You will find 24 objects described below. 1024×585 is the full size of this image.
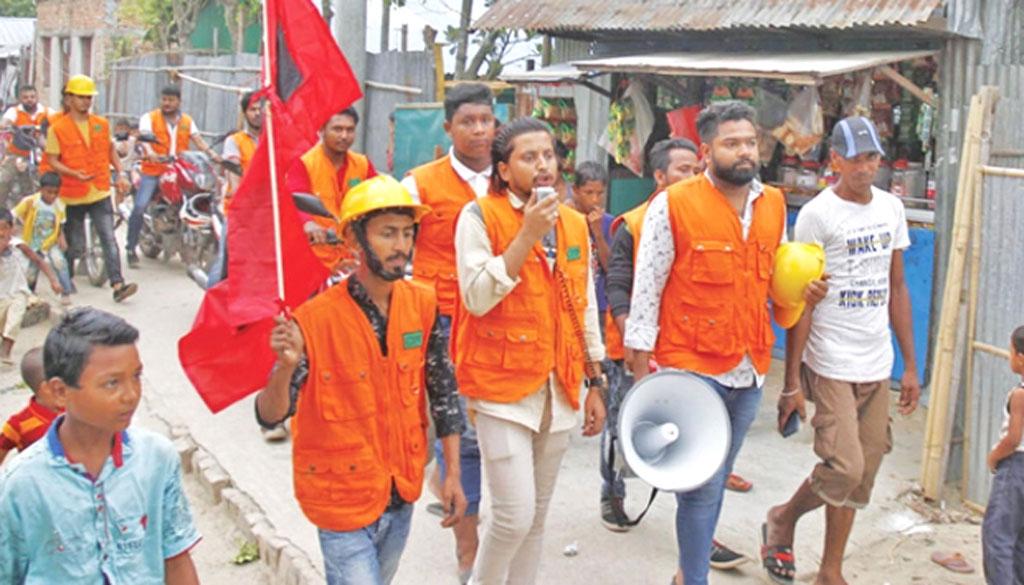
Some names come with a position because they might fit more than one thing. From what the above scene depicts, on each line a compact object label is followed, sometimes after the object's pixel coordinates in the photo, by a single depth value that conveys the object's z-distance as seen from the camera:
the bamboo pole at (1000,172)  5.78
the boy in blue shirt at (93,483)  2.74
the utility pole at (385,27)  15.87
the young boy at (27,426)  4.27
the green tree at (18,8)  46.97
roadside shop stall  7.73
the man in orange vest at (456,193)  4.89
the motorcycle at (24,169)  13.83
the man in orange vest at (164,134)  12.00
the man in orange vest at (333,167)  5.92
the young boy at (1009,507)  4.56
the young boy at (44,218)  10.54
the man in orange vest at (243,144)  9.04
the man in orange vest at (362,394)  3.52
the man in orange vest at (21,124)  13.72
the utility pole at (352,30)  9.60
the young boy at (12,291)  9.26
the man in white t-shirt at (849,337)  4.73
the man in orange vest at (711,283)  4.43
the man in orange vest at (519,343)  4.10
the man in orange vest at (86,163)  10.73
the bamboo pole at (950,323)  6.04
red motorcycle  11.59
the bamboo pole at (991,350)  5.91
